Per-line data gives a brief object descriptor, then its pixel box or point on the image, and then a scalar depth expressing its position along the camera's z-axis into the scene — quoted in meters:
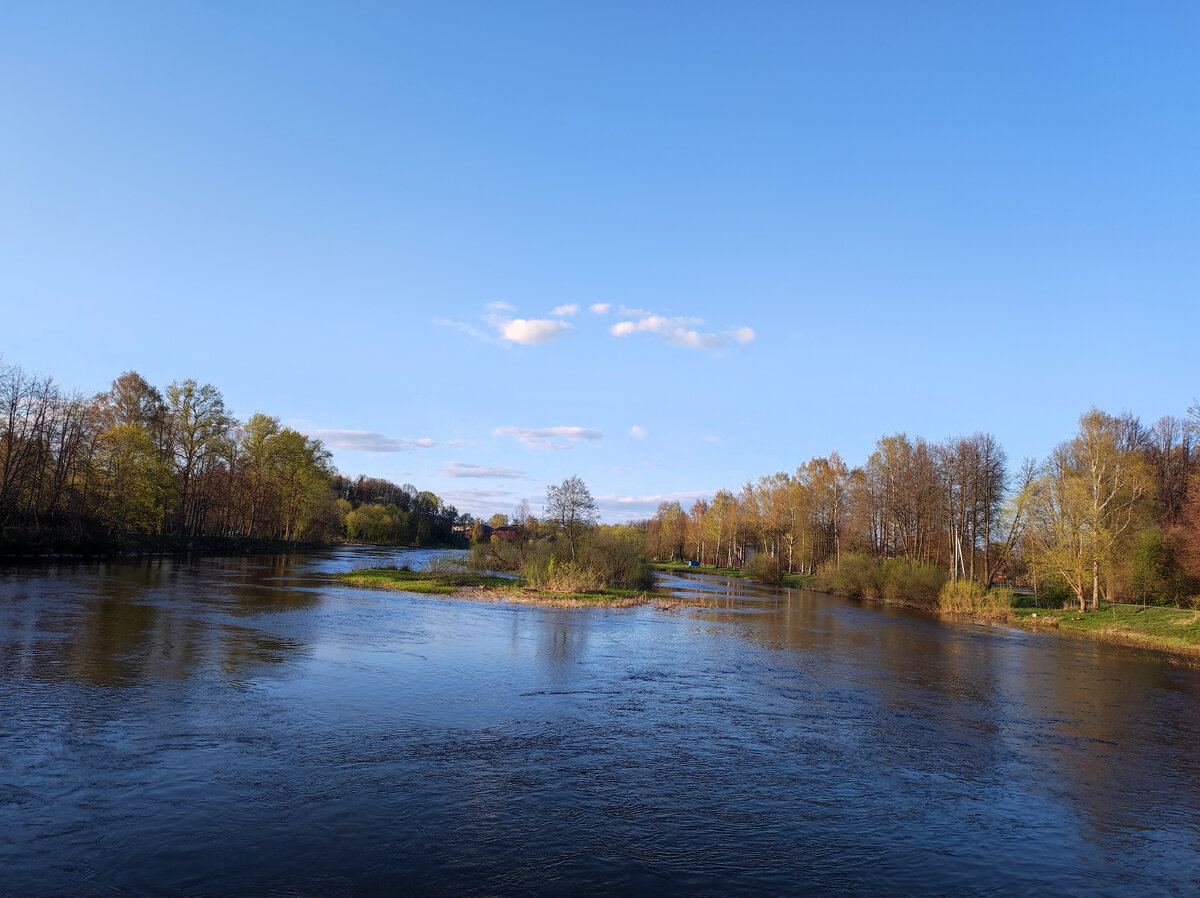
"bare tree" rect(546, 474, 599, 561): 48.81
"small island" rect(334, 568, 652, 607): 35.62
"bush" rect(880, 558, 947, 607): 46.12
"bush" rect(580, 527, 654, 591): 44.53
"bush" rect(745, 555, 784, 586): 66.50
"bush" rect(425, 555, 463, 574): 46.66
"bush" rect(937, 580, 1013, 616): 41.41
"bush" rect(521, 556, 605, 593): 39.50
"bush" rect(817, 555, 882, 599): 52.16
